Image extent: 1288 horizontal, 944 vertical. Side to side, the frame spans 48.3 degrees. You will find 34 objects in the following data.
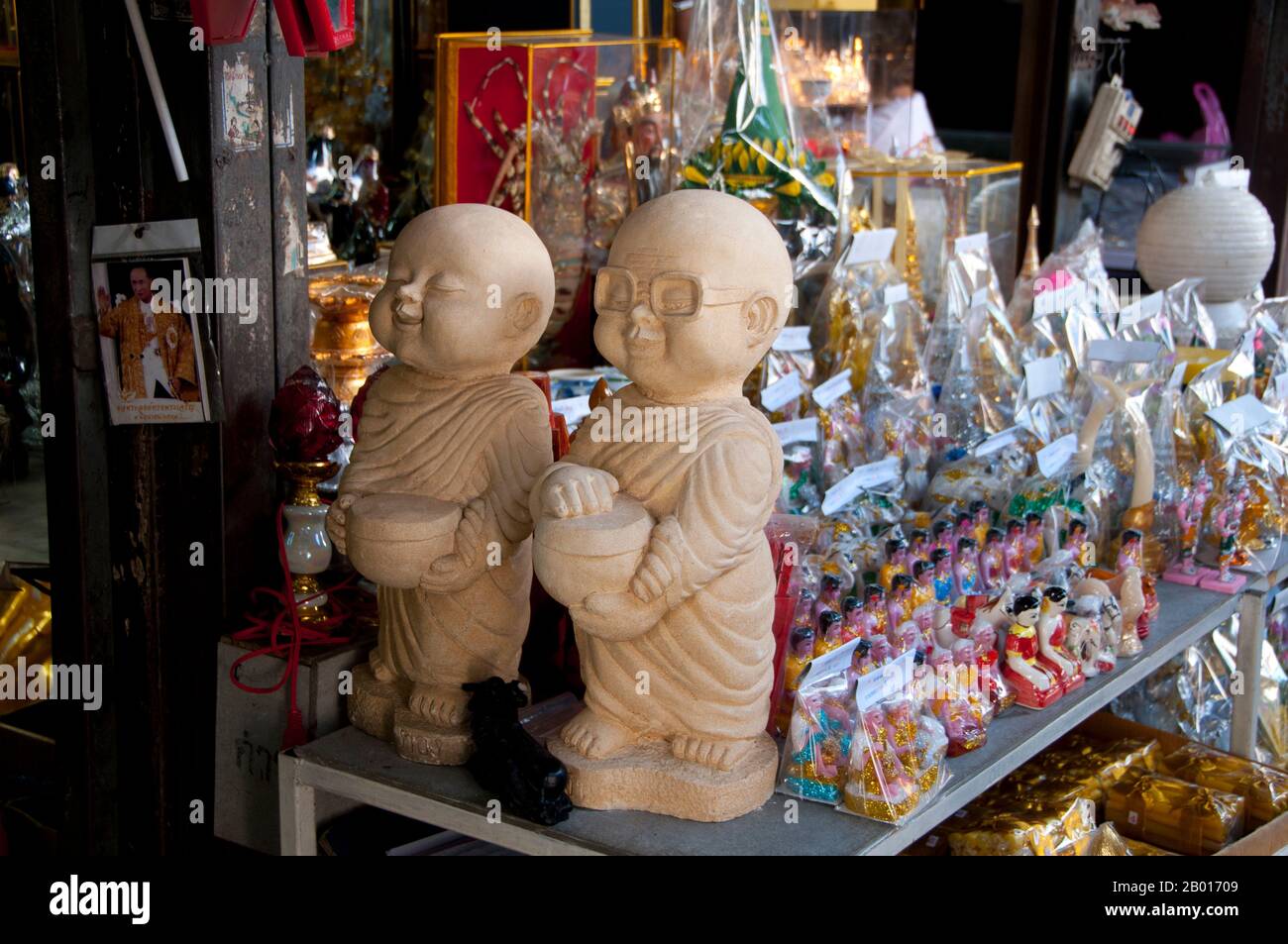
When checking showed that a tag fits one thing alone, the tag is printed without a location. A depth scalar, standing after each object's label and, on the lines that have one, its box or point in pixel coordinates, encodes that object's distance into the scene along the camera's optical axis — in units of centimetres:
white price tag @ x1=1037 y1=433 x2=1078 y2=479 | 241
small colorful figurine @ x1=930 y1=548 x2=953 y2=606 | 211
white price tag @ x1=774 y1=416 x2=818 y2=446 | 245
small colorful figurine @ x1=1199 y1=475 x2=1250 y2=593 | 247
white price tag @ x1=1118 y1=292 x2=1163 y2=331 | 292
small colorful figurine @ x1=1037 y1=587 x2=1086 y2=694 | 198
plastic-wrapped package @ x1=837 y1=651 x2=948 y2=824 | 163
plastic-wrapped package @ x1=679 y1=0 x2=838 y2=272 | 292
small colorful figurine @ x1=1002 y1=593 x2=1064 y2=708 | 195
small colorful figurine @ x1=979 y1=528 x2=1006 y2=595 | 217
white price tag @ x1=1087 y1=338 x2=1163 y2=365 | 262
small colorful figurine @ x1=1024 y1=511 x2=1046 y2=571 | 227
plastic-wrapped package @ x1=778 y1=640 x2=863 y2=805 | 167
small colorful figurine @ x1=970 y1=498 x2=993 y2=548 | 227
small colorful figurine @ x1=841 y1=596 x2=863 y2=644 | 187
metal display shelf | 157
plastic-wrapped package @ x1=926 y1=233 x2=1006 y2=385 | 294
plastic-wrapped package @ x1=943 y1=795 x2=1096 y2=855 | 204
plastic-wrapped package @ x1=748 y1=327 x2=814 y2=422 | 256
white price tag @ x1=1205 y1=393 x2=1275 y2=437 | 262
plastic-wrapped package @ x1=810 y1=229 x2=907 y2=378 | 290
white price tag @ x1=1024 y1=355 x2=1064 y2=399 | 260
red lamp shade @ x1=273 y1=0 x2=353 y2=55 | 180
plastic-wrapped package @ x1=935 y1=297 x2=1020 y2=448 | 274
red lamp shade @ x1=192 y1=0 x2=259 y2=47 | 185
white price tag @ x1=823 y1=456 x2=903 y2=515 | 234
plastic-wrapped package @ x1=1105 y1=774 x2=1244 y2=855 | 219
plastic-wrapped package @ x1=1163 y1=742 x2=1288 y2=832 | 227
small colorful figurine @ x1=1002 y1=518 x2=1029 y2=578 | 221
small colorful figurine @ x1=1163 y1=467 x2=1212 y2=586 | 251
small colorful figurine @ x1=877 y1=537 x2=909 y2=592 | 208
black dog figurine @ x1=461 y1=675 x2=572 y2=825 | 159
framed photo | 202
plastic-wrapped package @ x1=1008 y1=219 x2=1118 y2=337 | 313
